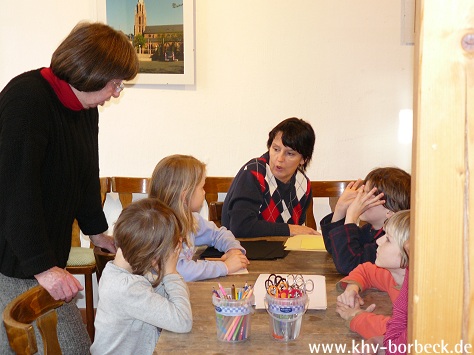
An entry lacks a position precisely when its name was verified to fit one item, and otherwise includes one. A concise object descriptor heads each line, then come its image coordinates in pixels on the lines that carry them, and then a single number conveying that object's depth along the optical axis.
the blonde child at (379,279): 1.62
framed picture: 3.88
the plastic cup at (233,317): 1.60
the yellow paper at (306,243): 2.62
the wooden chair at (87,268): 3.55
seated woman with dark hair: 2.99
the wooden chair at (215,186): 3.84
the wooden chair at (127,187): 3.92
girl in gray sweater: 1.78
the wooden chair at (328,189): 3.74
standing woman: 1.89
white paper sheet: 1.84
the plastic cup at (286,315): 1.59
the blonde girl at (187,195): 2.30
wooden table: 1.56
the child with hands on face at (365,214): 2.22
